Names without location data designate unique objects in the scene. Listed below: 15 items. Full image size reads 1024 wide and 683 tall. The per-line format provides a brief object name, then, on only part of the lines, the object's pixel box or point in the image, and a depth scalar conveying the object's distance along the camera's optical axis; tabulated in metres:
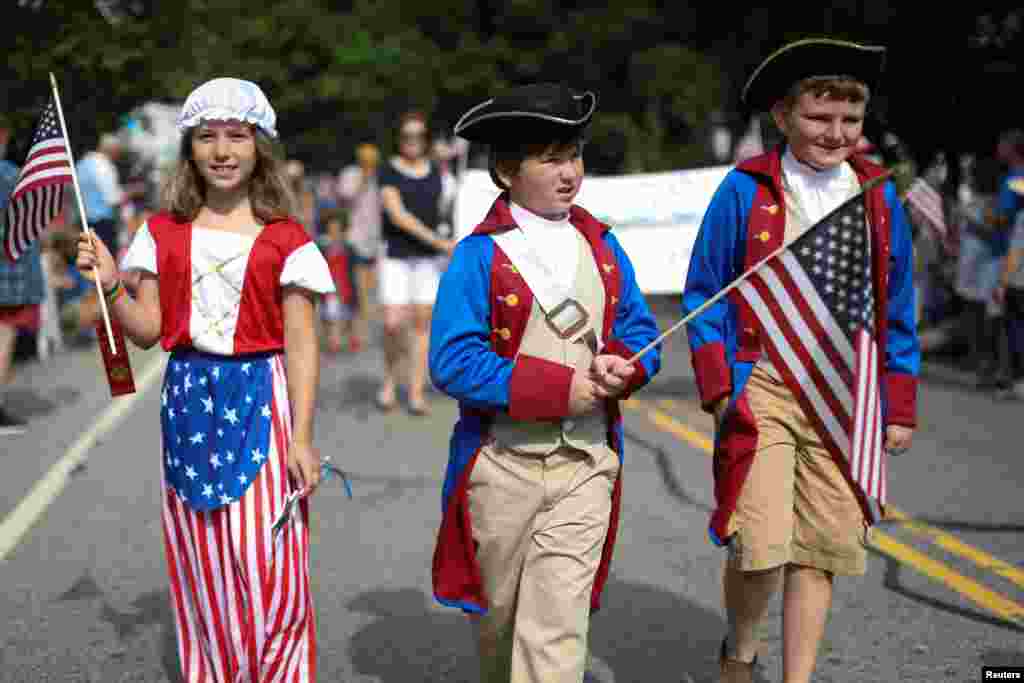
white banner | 8.71
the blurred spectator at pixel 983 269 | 10.84
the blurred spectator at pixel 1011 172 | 10.23
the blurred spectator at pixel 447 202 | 9.20
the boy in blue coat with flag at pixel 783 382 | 3.59
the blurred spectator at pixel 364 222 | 11.72
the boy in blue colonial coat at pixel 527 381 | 3.20
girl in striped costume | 3.42
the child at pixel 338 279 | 13.05
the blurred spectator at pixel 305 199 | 13.19
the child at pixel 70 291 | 12.59
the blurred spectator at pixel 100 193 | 11.95
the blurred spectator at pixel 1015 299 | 9.83
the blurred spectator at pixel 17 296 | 8.24
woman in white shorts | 8.98
